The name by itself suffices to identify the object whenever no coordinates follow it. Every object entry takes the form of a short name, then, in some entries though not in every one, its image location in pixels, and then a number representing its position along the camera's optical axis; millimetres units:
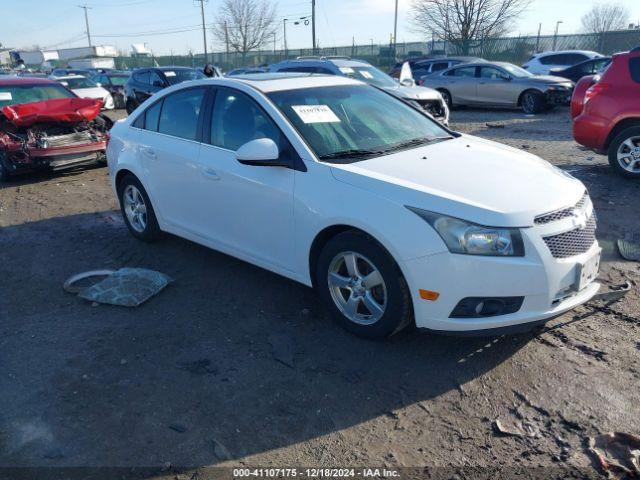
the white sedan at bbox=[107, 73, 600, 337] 3117
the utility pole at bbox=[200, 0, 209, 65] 51862
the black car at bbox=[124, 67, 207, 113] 17125
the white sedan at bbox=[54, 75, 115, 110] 19297
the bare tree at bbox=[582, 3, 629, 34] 61888
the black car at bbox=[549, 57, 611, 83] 17312
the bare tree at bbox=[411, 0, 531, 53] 33812
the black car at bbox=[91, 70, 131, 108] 22391
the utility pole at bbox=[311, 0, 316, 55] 41669
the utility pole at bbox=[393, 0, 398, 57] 46691
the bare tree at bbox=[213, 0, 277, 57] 55719
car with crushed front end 8578
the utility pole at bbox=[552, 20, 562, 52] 33219
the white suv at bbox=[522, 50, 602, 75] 19172
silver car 15047
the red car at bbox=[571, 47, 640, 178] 7449
